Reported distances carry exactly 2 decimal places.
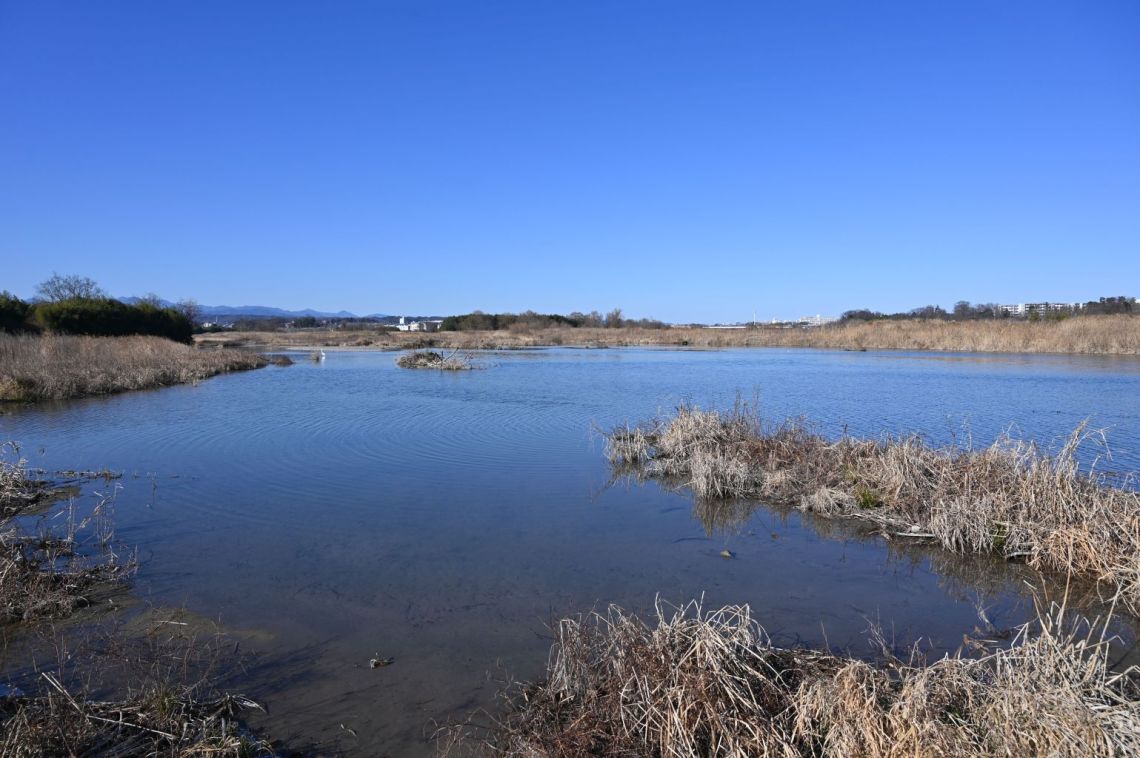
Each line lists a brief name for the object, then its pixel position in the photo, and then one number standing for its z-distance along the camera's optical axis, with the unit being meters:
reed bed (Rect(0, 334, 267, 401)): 21.02
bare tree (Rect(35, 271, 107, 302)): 58.38
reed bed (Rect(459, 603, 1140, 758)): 3.33
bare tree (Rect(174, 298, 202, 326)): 54.09
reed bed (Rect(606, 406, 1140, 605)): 7.07
